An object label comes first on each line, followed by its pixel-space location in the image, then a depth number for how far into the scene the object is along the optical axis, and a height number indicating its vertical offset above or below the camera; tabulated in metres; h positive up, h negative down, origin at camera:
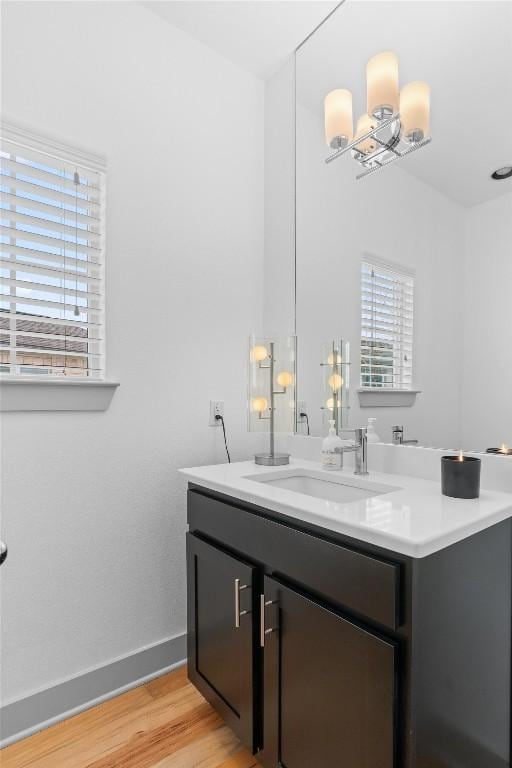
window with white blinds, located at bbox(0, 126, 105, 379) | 1.46 +0.41
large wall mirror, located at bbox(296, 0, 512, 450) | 1.29 +0.53
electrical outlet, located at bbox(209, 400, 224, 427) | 1.97 -0.14
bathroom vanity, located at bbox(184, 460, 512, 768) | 0.89 -0.58
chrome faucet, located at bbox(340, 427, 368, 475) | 1.50 -0.24
